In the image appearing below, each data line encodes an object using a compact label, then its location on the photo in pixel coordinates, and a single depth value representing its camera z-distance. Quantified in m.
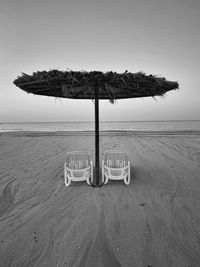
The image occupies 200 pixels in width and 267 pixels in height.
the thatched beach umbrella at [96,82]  3.14
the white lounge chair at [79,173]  4.07
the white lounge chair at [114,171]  4.07
